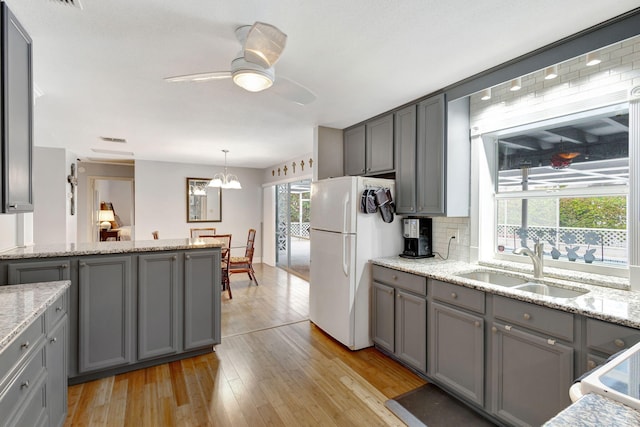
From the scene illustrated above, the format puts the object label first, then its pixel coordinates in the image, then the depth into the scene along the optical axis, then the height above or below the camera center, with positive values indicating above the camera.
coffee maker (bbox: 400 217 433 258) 2.96 -0.25
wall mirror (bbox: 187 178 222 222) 6.75 +0.23
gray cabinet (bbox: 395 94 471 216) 2.63 +0.51
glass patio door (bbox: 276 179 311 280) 6.54 -0.48
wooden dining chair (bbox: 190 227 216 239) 6.15 -0.45
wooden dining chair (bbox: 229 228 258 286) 5.24 -0.90
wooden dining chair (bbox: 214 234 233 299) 4.78 -0.90
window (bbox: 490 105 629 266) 2.01 +0.20
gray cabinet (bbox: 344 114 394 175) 3.20 +0.74
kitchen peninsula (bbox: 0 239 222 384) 2.30 -0.73
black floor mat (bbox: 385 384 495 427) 1.96 -1.37
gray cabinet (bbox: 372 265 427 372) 2.41 -0.91
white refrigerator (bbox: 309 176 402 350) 2.89 -0.39
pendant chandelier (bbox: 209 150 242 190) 5.04 +0.50
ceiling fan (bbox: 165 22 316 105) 1.46 +0.81
